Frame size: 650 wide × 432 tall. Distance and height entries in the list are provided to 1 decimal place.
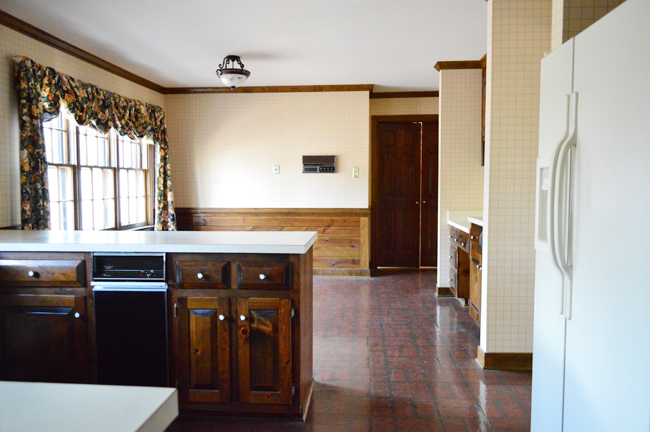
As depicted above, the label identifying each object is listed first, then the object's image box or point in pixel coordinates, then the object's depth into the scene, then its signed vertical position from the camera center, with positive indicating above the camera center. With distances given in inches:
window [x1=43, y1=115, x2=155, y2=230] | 168.7 +4.8
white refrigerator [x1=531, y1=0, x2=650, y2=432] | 50.4 -5.1
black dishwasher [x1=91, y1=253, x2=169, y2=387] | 91.7 -26.1
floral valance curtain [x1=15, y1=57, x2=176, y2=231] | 146.7 +27.7
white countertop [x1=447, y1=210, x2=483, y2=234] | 181.3 -11.5
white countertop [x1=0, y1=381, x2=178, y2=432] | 26.1 -13.4
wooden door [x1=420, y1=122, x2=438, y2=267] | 262.2 +0.4
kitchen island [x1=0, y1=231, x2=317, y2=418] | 90.3 -25.6
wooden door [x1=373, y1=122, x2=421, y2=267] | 262.7 -3.7
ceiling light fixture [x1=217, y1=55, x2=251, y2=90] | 185.9 +46.9
